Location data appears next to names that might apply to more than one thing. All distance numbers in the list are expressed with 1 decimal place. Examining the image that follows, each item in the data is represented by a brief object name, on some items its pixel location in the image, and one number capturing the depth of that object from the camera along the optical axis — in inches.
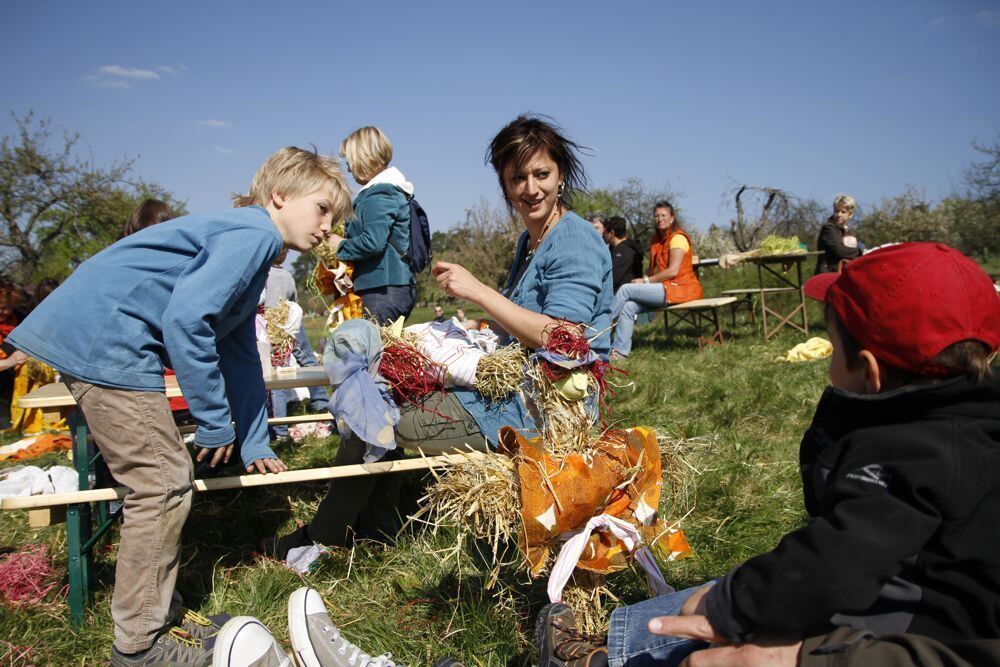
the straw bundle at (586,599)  86.2
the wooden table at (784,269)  354.9
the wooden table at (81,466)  106.7
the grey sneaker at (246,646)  82.4
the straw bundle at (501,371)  103.8
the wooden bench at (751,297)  366.3
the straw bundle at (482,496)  79.7
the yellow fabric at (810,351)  292.4
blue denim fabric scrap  99.3
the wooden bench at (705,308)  343.6
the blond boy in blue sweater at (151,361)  89.9
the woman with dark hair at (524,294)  102.3
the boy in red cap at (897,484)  46.7
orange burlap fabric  78.3
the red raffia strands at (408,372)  107.7
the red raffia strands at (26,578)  116.6
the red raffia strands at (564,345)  96.7
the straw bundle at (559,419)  88.8
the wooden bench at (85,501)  99.8
